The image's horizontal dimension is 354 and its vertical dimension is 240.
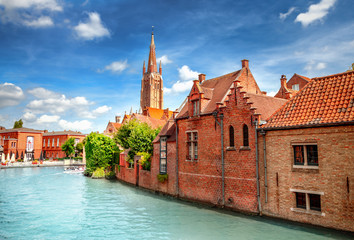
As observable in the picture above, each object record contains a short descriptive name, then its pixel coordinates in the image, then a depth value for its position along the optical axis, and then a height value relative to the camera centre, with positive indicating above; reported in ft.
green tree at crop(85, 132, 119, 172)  143.02 +0.29
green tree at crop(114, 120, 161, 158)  114.93 +6.00
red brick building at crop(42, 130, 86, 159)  308.40 +12.66
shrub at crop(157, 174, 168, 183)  84.43 -7.88
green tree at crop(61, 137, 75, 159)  280.31 +6.61
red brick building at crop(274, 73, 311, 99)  93.83 +29.94
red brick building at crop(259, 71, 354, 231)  42.52 -0.35
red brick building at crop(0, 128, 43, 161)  279.08 +10.50
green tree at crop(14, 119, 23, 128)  340.39 +36.11
